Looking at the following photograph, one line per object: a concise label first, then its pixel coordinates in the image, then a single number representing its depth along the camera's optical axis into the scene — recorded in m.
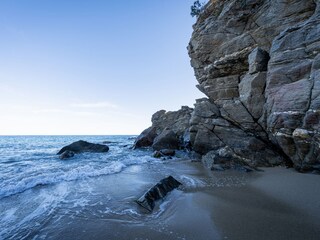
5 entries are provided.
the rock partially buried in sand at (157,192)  6.69
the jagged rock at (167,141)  26.84
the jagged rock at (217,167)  12.29
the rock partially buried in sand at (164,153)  21.28
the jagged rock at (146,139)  33.41
